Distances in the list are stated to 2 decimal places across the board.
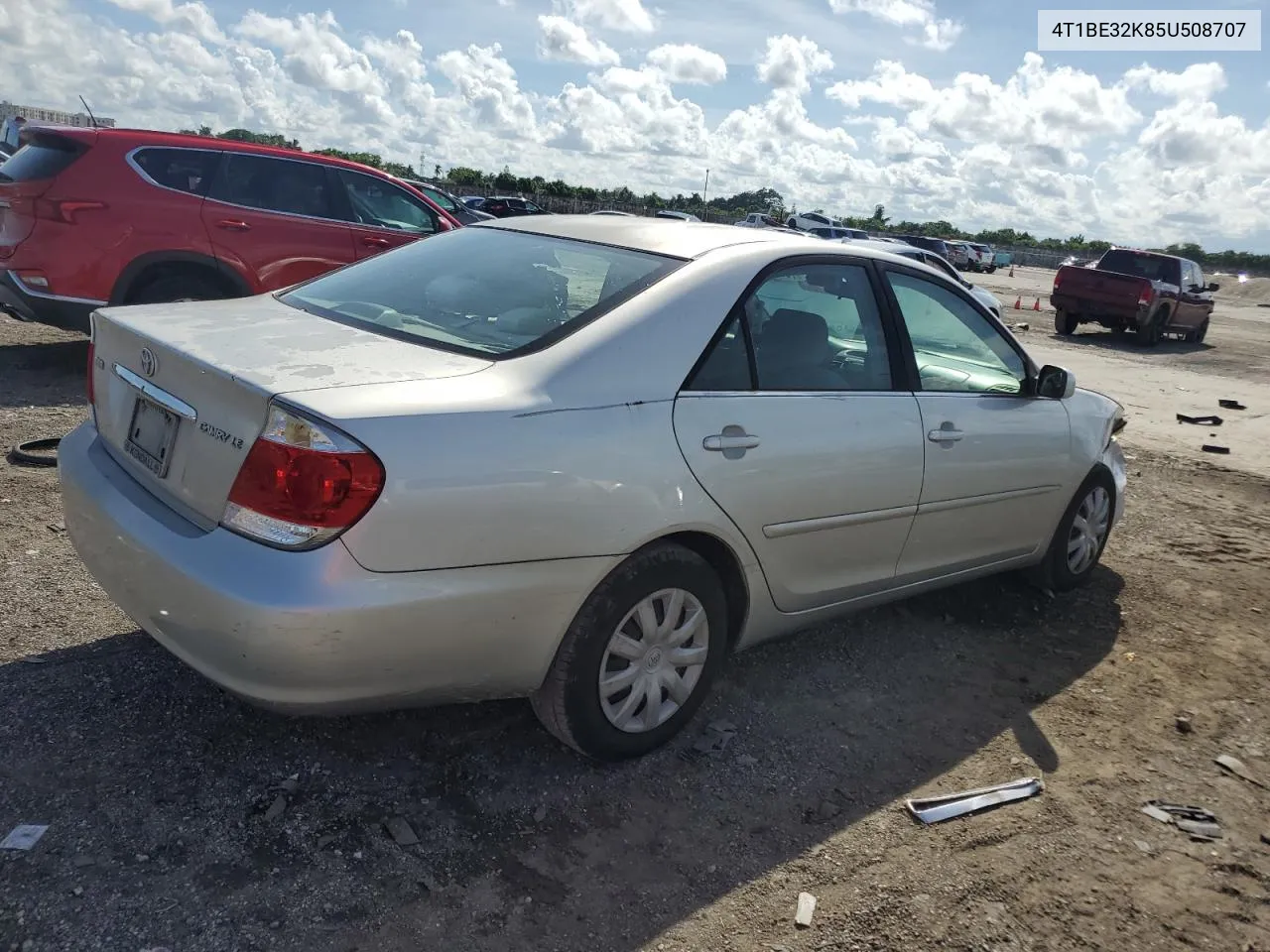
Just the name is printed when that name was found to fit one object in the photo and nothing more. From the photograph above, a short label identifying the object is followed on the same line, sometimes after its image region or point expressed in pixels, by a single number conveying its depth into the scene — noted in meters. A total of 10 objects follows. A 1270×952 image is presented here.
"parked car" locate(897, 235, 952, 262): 34.19
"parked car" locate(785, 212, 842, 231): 40.44
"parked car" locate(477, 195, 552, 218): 32.91
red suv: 6.80
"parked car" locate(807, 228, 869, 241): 35.62
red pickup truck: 19.00
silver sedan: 2.38
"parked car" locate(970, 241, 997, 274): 52.78
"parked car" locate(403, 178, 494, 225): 14.19
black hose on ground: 5.21
